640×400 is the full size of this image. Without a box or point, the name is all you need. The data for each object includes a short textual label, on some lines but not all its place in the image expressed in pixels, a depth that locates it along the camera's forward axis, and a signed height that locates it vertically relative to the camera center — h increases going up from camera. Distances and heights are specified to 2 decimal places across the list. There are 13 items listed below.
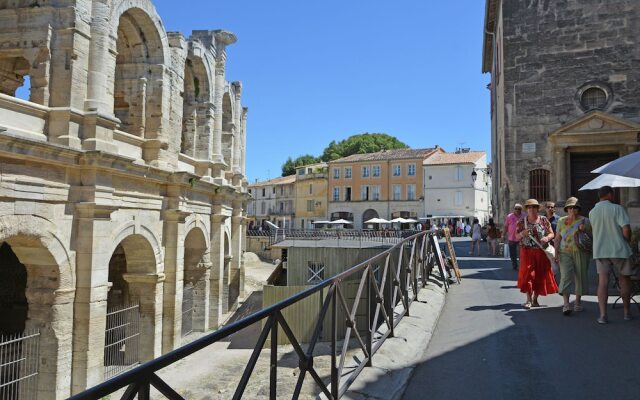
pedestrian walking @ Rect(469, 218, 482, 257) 17.81 -0.14
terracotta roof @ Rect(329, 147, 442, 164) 50.22 +7.82
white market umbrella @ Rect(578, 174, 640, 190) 7.81 +0.81
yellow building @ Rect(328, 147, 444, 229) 49.78 +4.58
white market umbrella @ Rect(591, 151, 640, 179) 5.43 +0.76
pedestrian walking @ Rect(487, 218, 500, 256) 16.69 -0.27
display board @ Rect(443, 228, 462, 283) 9.54 -0.62
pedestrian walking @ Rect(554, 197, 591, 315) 6.03 -0.31
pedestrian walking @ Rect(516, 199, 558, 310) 6.35 -0.36
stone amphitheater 9.50 +1.04
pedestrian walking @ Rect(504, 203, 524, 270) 9.61 -0.01
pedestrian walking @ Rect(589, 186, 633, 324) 5.44 -0.16
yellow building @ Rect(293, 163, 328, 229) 55.75 +3.80
